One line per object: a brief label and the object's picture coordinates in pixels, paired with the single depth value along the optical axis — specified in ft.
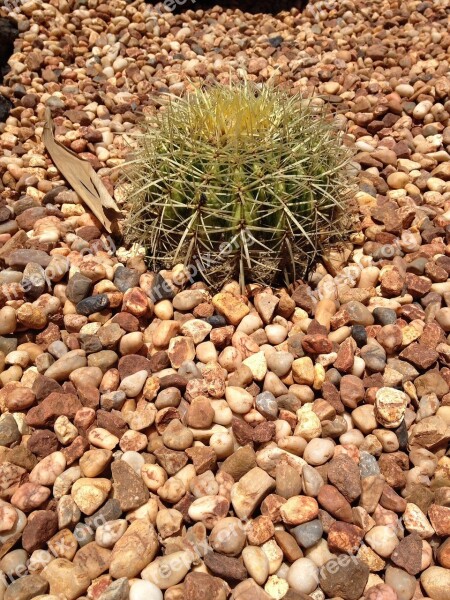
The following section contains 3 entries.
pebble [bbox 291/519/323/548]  1.36
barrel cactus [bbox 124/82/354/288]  1.75
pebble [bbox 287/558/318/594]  1.29
